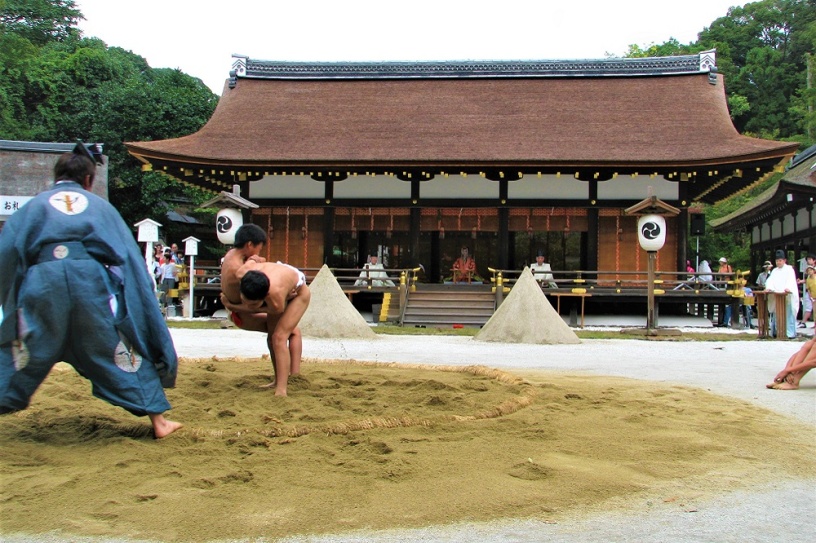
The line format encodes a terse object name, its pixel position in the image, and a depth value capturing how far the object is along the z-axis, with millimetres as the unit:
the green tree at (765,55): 32188
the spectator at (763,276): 13816
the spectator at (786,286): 10484
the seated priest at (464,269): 17484
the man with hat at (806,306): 14112
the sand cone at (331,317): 10000
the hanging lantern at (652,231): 12062
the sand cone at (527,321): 9641
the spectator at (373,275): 15219
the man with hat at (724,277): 14909
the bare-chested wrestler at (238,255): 4445
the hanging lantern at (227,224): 13492
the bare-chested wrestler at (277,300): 4230
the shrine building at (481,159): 15477
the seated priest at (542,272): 14742
